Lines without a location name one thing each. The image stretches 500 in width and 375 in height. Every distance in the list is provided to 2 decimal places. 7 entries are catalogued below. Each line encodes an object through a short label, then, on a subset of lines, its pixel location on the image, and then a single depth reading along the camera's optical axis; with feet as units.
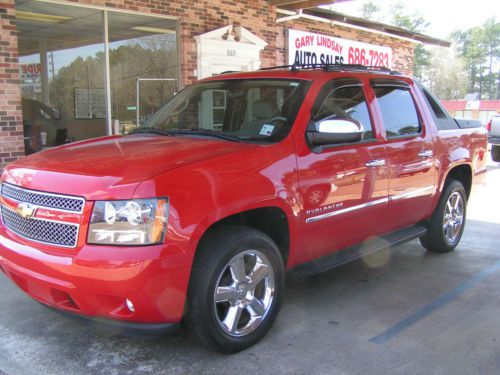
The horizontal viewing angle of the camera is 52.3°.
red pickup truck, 9.55
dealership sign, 40.57
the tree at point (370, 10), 305.73
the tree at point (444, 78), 311.06
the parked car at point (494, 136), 47.44
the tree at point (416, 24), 290.15
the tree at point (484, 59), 306.35
